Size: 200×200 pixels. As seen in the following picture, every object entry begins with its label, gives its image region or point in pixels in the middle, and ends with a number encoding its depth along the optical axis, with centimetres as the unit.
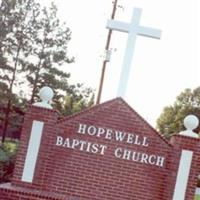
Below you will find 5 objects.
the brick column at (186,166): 1020
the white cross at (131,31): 1094
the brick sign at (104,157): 1024
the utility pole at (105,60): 2305
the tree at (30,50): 3428
